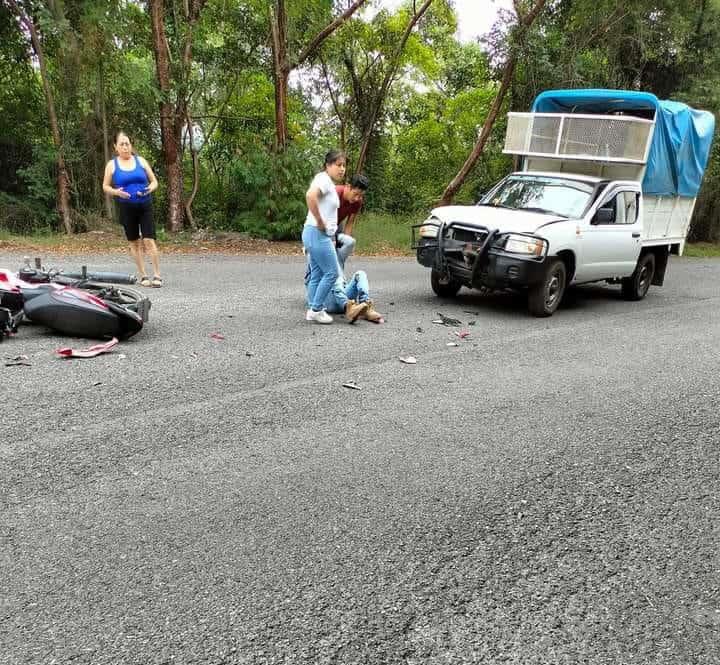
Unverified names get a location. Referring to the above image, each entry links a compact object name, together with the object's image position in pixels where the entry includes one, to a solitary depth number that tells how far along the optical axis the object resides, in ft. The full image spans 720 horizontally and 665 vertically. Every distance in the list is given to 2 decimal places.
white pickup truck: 26.73
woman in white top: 21.76
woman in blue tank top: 25.32
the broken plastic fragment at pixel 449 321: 25.12
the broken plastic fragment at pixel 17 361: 16.44
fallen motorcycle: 18.52
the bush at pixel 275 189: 51.42
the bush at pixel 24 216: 53.47
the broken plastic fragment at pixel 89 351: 17.28
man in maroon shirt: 23.82
